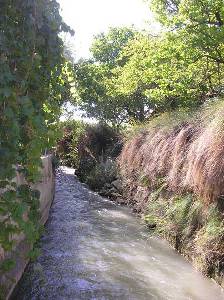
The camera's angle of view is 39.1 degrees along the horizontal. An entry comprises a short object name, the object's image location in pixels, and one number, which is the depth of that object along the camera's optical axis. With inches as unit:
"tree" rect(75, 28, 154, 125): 673.1
